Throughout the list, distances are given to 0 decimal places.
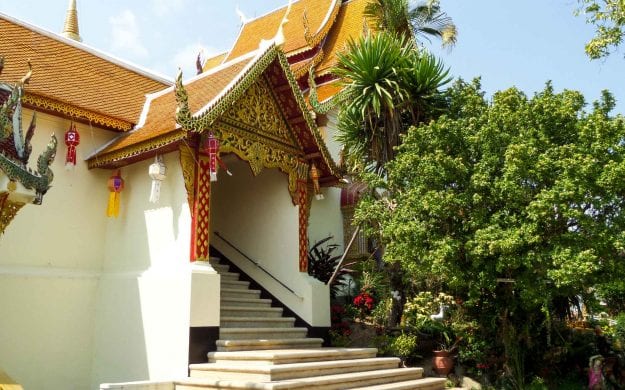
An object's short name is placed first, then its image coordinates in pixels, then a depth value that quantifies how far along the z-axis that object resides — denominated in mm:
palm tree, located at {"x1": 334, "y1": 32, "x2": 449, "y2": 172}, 8773
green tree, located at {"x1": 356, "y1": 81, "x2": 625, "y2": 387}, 6426
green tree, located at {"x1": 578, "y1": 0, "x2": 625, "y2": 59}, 7027
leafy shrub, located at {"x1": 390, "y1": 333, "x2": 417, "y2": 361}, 8016
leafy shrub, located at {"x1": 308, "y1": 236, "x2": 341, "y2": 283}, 10320
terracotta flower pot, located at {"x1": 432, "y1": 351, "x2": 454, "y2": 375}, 8141
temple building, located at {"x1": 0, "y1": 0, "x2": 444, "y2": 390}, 6750
